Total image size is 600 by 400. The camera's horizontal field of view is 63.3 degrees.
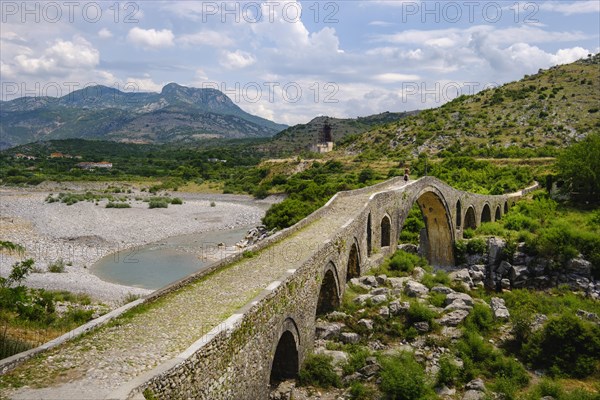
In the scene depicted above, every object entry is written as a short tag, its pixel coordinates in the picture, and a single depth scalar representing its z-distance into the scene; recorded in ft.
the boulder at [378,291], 63.26
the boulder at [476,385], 48.58
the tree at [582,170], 118.62
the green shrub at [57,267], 88.38
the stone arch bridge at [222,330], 24.21
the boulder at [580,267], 89.10
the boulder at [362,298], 60.03
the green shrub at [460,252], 106.42
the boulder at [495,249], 100.68
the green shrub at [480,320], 61.41
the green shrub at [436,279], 73.27
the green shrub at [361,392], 44.73
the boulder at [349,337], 52.75
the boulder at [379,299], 60.34
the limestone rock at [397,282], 68.59
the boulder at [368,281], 66.35
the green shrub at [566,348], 54.03
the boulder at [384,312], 58.65
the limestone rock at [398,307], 59.82
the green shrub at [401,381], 44.91
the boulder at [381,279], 68.91
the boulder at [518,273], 93.06
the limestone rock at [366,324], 55.92
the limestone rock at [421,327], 58.39
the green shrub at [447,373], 49.23
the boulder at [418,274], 75.20
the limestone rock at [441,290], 70.49
